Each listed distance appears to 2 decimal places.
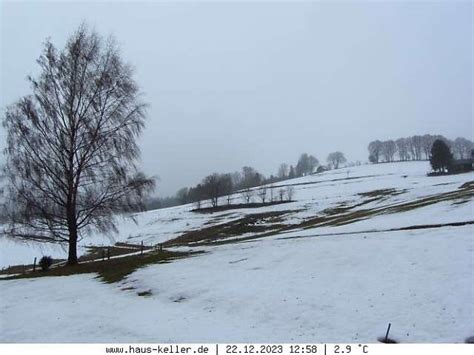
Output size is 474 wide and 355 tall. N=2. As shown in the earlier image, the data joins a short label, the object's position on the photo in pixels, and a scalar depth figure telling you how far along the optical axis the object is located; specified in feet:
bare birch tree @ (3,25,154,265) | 76.89
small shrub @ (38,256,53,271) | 85.81
